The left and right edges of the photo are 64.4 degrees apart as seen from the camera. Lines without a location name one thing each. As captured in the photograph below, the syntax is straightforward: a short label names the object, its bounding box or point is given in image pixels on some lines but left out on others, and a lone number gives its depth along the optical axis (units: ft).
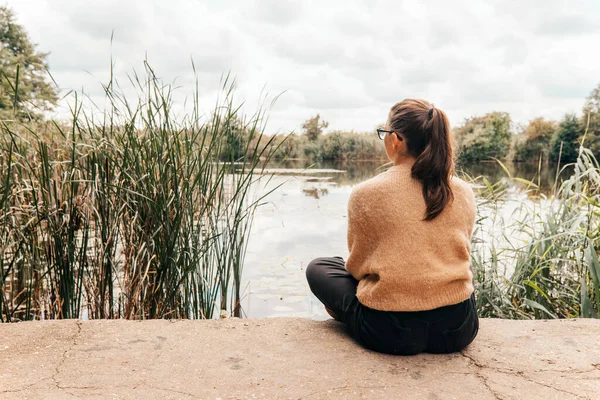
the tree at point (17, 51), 57.98
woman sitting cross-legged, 5.50
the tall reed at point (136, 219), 7.72
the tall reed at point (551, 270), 8.96
